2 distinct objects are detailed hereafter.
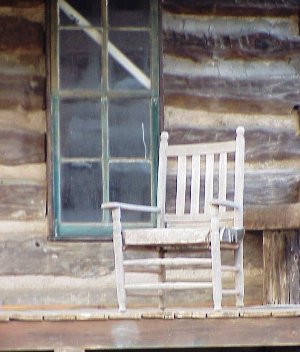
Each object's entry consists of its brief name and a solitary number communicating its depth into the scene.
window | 15.30
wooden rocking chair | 13.38
